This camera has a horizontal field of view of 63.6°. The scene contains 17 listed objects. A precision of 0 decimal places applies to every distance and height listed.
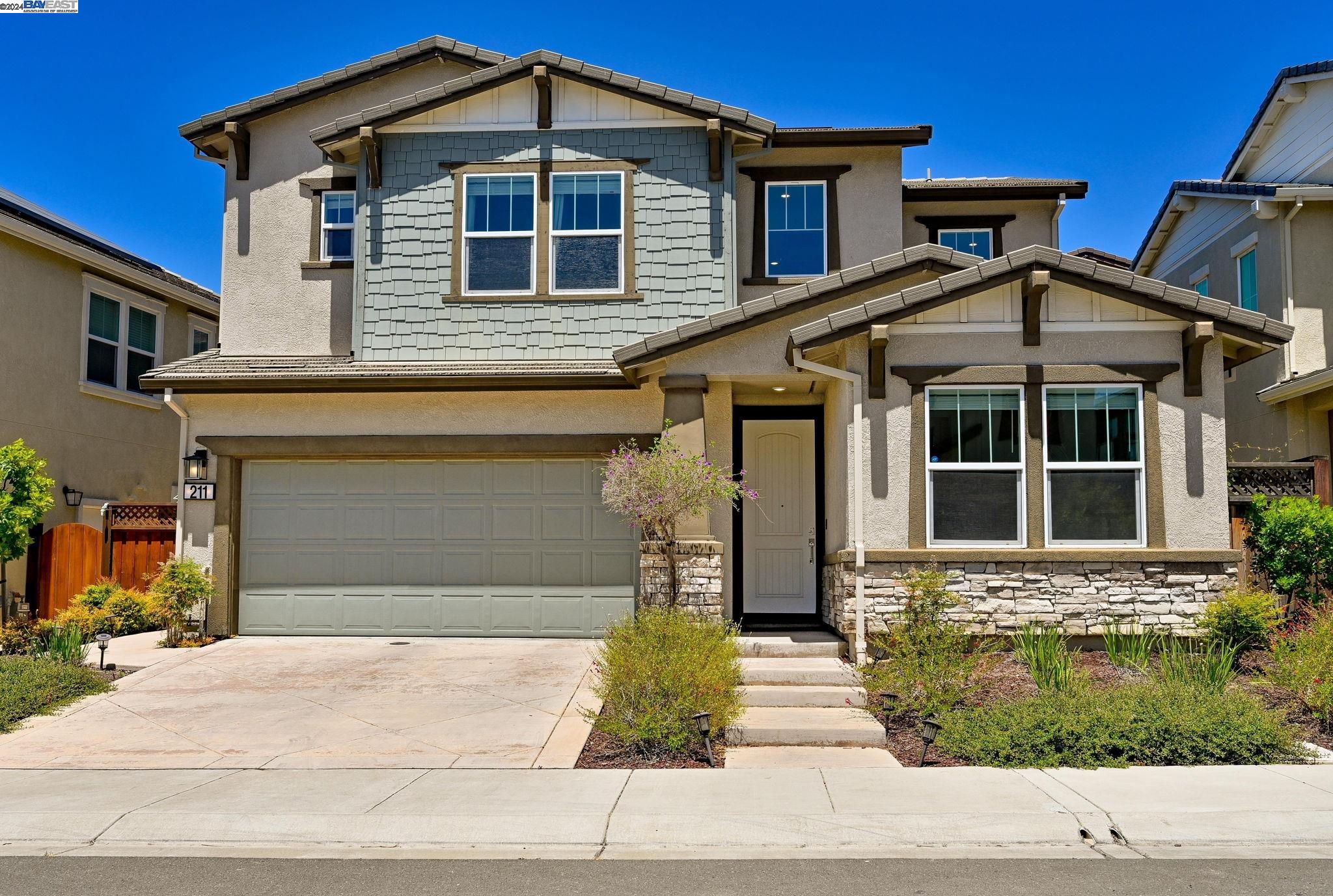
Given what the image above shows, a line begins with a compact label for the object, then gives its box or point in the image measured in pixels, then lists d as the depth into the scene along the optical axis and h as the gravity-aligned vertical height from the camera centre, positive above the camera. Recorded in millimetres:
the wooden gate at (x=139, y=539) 15125 -341
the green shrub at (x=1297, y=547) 11008 -281
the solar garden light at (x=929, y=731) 8234 -1635
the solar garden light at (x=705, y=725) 8305 -1600
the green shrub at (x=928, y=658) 9117 -1216
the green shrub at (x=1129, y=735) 8062 -1647
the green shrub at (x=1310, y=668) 8938 -1257
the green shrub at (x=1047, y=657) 9406 -1262
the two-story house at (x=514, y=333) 13109 +2324
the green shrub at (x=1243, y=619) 10328 -960
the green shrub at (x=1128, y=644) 10438 -1226
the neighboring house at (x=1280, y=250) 15727 +4256
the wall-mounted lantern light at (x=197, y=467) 14195 +646
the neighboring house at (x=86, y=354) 16094 +2608
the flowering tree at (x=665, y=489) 11195 +295
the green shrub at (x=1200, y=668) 9297 -1315
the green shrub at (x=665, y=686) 8469 -1376
